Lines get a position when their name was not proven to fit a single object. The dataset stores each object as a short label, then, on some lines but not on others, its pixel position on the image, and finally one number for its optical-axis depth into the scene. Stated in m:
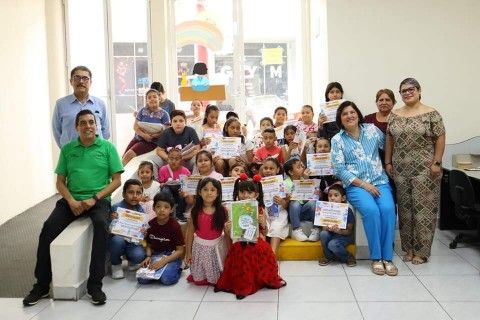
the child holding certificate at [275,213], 4.46
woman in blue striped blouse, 4.18
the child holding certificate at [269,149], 5.16
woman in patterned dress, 4.24
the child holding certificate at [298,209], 4.53
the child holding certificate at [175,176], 4.79
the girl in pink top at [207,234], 3.88
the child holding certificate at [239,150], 5.12
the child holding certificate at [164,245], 3.94
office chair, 4.45
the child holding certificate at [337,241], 4.27
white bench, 3.61
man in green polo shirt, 3.67
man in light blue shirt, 4.28
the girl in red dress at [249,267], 3.73
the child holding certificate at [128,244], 4.10
